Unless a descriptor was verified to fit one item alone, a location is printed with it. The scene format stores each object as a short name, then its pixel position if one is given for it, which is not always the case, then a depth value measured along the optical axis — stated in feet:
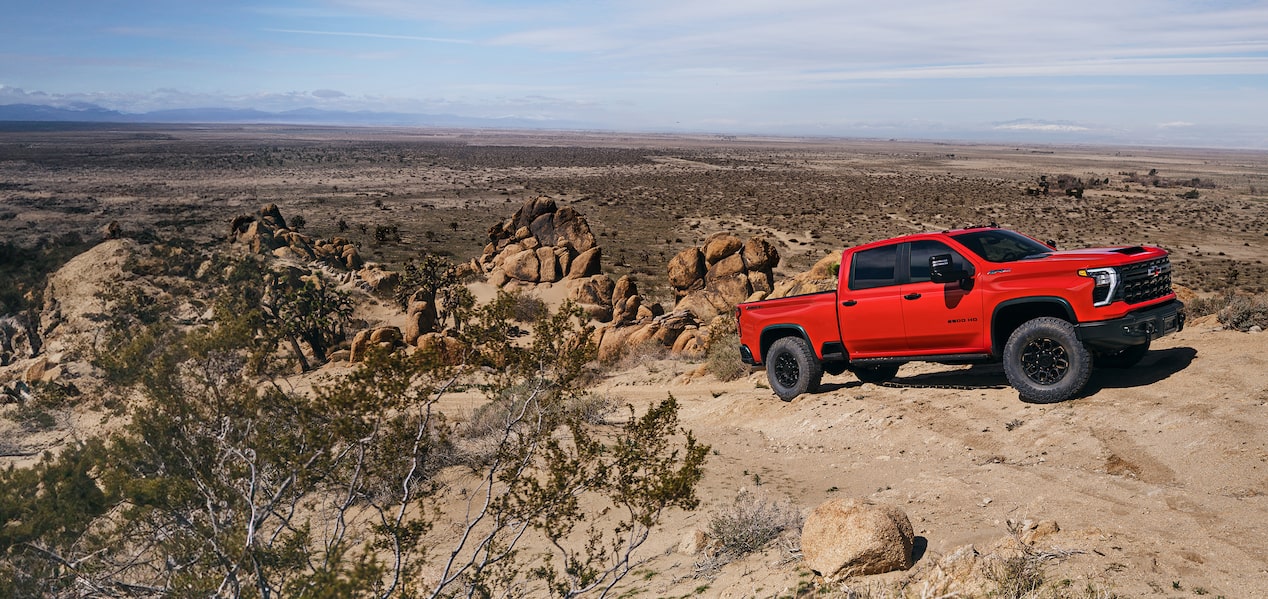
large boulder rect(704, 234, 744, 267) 88.53
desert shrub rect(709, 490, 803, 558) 26.55
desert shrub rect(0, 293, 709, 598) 22.40
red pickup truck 29.14
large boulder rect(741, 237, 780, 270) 87.30
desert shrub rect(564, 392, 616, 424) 44.89
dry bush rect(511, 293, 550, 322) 94.02
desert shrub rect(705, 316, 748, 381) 54.03
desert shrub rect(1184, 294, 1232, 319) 49.22
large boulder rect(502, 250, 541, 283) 107.76
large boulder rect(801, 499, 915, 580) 21.02
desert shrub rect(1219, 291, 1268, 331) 39.06
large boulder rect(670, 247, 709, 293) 90.31
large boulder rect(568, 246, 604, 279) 106.32
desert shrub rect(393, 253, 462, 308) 99.40
